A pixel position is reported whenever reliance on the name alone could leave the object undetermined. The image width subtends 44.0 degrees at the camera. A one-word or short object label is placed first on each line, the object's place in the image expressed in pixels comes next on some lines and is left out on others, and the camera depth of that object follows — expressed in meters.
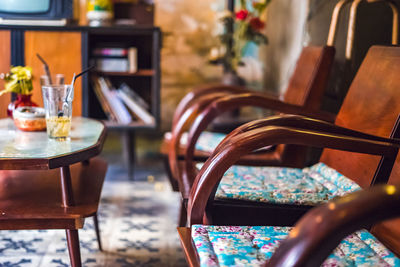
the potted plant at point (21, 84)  1.84
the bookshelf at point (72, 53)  2.93
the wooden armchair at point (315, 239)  0.67
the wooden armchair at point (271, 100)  1.88
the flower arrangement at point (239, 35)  3.02
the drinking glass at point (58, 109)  1.57
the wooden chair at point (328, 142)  1.10
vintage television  2.92
